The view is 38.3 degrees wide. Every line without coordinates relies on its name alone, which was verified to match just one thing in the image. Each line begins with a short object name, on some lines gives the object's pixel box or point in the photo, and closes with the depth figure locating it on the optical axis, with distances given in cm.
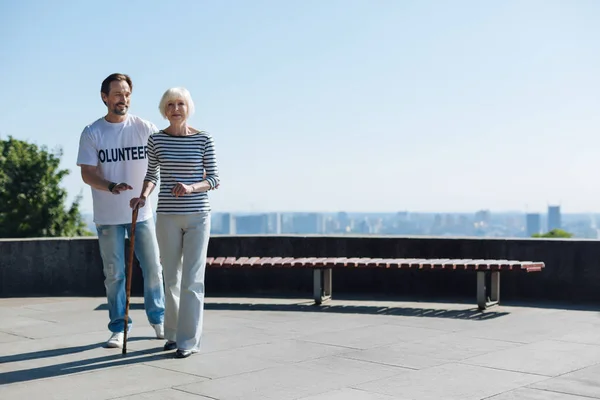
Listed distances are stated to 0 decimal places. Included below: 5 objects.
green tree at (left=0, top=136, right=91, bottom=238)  4666
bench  902
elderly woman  627
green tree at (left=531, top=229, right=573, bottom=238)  7696
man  666
